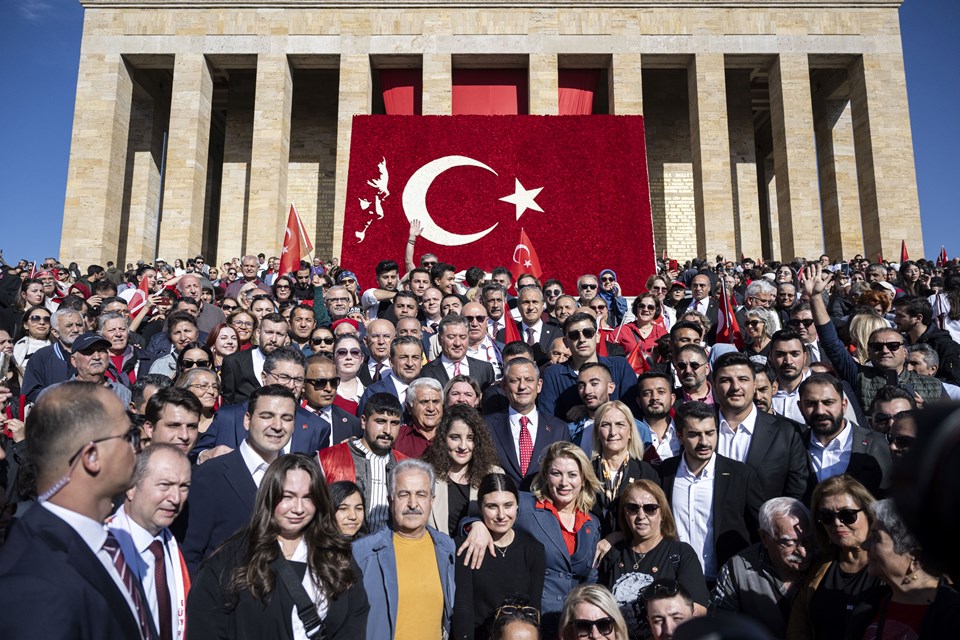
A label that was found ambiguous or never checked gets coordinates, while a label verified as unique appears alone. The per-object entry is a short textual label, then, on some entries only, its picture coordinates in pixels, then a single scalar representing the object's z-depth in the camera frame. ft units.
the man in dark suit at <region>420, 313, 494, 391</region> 23.11
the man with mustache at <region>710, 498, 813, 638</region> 13.44
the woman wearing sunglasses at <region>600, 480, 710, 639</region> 13.69
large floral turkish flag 54.44
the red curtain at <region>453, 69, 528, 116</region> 88.28
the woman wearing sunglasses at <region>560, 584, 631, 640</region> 12.40
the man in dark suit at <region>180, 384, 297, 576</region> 13.80
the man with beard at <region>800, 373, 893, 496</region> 16.14
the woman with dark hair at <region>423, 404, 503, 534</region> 16.43
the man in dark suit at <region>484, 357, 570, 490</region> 18.52
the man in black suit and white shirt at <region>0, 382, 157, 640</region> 6.54
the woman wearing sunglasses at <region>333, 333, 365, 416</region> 21.96
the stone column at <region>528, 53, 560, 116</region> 83.56
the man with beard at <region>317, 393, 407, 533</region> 15.88
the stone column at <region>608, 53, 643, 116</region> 83.92
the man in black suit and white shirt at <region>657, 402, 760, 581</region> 15.46
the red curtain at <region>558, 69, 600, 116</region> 89.20
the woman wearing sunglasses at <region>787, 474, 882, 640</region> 12.34
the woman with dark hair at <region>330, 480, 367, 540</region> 14.11
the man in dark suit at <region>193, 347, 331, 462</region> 17.31
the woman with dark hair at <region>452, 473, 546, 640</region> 14.15
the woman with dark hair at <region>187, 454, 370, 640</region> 11.31
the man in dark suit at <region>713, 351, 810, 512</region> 16.47
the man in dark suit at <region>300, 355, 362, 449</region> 19.20
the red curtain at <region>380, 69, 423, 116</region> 89.51
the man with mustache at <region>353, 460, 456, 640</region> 13.33
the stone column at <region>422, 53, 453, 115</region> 83.71
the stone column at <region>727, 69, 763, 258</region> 92.63
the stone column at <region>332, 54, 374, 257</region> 84.38
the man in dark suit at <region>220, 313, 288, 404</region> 22.02
